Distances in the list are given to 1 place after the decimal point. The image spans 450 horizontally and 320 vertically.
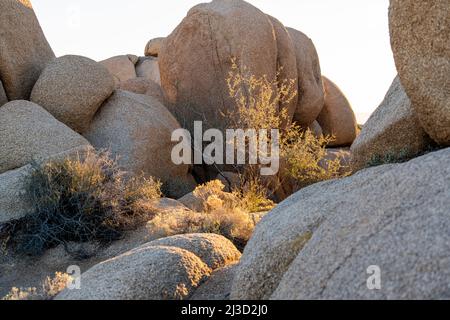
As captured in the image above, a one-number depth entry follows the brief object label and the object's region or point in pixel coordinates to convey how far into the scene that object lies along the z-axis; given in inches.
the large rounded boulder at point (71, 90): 497.0
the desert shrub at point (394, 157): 263.5
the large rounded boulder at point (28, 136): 426.0
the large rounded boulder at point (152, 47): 1339.8
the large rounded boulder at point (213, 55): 630.5
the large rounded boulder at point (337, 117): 840.3
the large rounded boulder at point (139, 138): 501.0
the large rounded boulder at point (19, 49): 492.4
